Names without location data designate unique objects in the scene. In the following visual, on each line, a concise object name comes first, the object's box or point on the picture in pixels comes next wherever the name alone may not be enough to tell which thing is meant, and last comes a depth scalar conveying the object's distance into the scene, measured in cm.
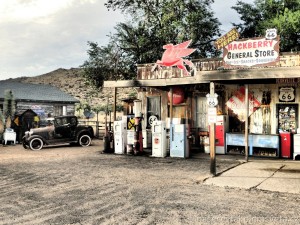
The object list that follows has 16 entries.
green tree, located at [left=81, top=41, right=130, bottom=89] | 2808
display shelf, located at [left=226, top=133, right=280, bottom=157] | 1300
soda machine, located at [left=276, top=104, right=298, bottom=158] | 1366
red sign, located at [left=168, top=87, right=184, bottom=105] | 1622
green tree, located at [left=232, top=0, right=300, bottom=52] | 2914
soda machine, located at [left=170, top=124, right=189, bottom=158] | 1304
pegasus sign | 1478
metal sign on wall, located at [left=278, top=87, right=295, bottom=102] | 1366
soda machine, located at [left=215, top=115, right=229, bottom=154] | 1395
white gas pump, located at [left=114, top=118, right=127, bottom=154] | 1441
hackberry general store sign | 1175
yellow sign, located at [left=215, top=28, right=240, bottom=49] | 1102
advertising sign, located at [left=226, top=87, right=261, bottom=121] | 1445
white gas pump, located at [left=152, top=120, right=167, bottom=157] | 1338
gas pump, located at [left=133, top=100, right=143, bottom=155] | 1396
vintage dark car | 1728
